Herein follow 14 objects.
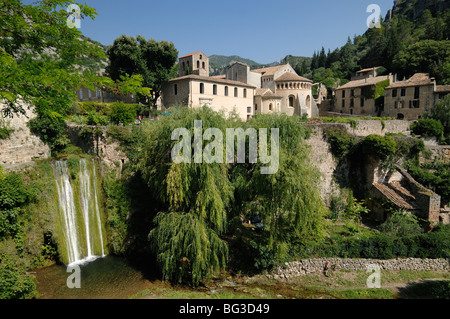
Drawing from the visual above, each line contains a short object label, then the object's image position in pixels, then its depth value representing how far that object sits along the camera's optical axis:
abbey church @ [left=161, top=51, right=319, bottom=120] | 30.95
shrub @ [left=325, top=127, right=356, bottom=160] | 21.38
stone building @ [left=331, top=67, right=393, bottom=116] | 38.16
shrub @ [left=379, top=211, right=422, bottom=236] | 17.00
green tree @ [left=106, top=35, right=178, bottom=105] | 31.55
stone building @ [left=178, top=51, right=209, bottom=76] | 47.56
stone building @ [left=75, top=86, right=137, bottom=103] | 34.03
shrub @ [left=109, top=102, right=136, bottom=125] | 19.89
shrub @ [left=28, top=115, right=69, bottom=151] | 16.09
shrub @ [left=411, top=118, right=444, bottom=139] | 25.44
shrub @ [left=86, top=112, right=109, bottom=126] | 18.71
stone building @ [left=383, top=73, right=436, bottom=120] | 32.62
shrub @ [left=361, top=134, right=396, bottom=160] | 20.36
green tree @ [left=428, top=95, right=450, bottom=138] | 27.14
